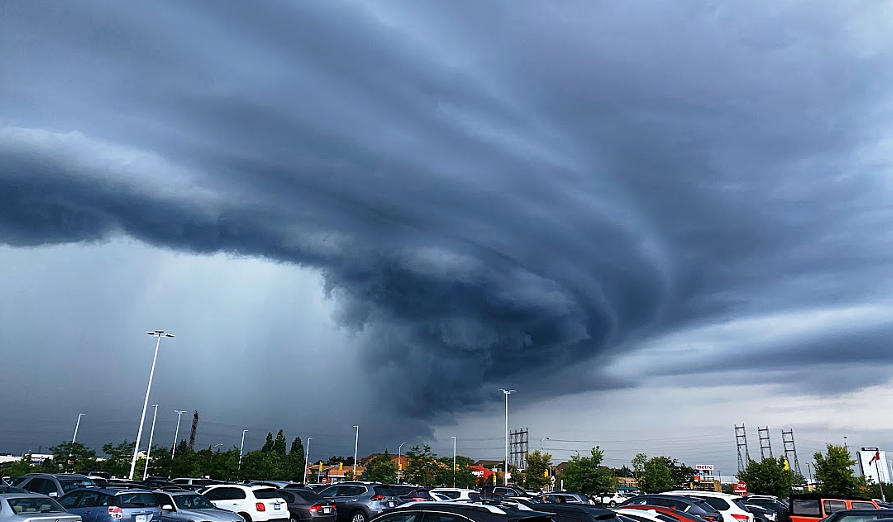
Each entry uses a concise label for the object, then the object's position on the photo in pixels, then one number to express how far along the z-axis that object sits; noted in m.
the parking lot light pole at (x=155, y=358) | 56.01
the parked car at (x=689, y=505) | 22.15
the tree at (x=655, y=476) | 72.56
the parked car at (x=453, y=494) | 27.42
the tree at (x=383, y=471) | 73.00
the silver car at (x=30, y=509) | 13.55
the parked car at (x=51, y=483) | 21.81
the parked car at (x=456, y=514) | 9.44
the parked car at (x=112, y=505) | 16.41
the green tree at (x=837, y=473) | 54.59
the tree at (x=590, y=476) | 65.38
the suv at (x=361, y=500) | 24.45
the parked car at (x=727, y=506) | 23.33
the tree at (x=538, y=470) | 78.69
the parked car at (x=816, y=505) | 22.02
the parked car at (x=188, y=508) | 17.61
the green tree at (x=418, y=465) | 73.69
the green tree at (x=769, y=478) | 65.56
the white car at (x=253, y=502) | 20.73
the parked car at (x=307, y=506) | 22.17
